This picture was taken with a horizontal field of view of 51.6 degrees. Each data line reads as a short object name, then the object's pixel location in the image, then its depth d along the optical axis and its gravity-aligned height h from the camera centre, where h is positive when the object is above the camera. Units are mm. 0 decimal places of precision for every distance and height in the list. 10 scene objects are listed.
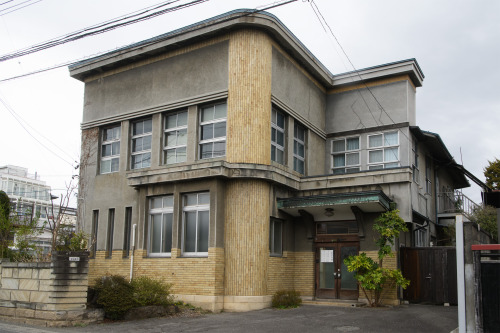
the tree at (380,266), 17266 -655
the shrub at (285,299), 17797 -1891
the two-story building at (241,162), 17828 +3309
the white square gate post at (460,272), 10023 -465
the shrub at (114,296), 14445 -1514
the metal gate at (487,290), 9789 -789
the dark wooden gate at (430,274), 18688 -947
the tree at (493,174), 44903 +6579
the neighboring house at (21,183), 80500 +9322
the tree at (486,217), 28522 +1732
